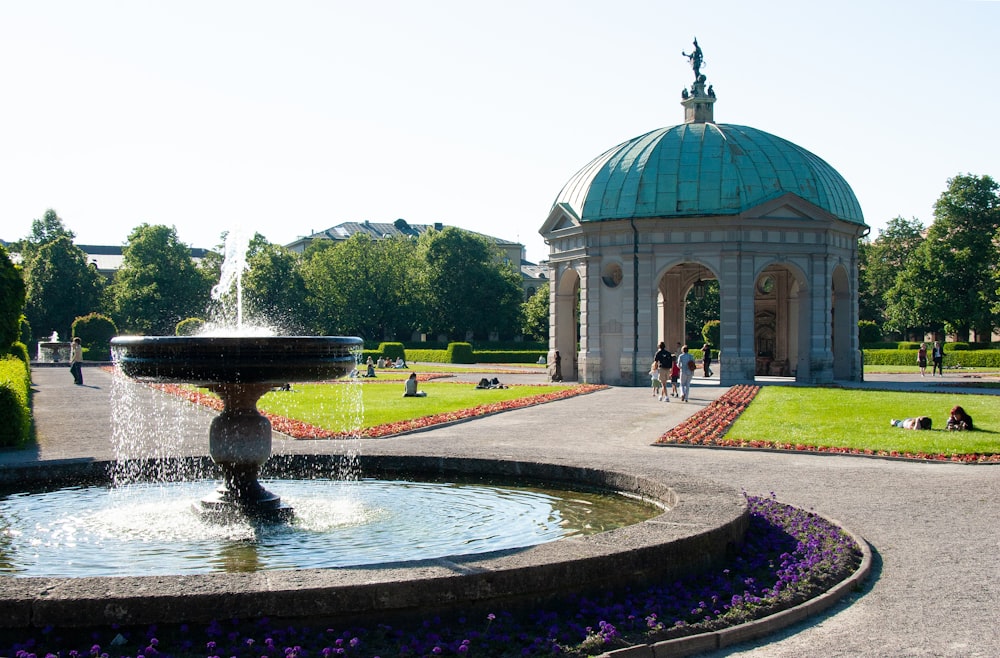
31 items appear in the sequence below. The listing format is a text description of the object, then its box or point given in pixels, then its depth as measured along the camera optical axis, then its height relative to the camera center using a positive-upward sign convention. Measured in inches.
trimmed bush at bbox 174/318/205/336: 2586.1 +67.4
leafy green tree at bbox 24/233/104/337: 3457.2 +219.3
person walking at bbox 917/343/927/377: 1947.6 -18.7
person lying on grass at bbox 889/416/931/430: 830.7 -61.4
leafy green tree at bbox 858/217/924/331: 3403.1 +301.6
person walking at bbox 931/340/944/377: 1915.0 -12.8
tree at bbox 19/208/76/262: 3964.1 +480.9
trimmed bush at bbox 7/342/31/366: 1492.1 -0.4
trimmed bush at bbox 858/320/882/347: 2760.8 +45.1
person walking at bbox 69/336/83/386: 1593.4 -16.2
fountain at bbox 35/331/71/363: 2780.5 +1.6
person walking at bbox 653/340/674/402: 1226.0 -17.0
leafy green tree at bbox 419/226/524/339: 3457.2 +220.7
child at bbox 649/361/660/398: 1263.5 -33.7
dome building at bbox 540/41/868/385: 1525.6 +168.7
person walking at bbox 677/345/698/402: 1208.8 -24.1
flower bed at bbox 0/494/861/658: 249.8 -73.8
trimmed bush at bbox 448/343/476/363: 2760.8 -6.8
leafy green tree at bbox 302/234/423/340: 3390.7 +204.2
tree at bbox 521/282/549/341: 3513.8 +111.7
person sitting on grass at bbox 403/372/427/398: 1284.4 -47.4
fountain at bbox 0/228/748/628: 254.4 -60.3
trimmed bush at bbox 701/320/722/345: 2800.2 +52.2
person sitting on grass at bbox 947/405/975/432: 818.2 -58.2
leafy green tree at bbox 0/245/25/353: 1261.1 +67.1
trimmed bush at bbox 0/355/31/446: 727.1 -46.2
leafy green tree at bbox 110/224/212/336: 3425.2 +224.7
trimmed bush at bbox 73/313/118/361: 2783.0 +56.6
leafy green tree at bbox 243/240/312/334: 3329.2 +193.4
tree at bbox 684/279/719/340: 3175.9 +122.8
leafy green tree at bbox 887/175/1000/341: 2731.3 +225.1
